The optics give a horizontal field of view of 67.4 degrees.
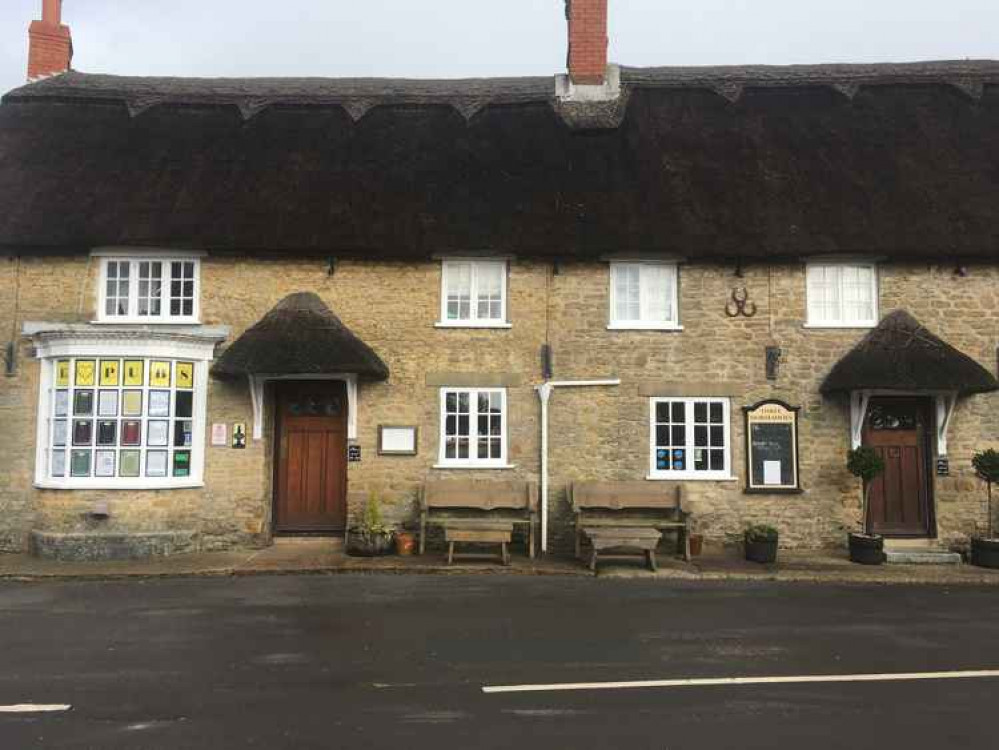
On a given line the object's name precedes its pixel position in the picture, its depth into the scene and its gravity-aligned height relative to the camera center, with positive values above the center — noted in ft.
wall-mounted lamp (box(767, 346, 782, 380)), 41.70 +5.02
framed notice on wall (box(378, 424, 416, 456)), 41.39 +0.47
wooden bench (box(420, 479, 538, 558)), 39.88 -2.83
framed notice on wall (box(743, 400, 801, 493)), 41.34 +0.20
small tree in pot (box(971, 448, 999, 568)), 38.22 -4.59
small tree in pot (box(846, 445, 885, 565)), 38.17 -1.46
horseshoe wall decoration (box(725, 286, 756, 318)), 42.29 +8.18
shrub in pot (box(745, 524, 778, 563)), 38.34 -4.82
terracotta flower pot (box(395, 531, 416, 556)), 39.40 -4.93
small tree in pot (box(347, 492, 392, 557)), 38.68 -4.56
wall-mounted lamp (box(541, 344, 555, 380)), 41.88 +4.90
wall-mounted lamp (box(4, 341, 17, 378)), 40.47 +4.70
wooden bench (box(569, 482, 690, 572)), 39.32 -3.08
